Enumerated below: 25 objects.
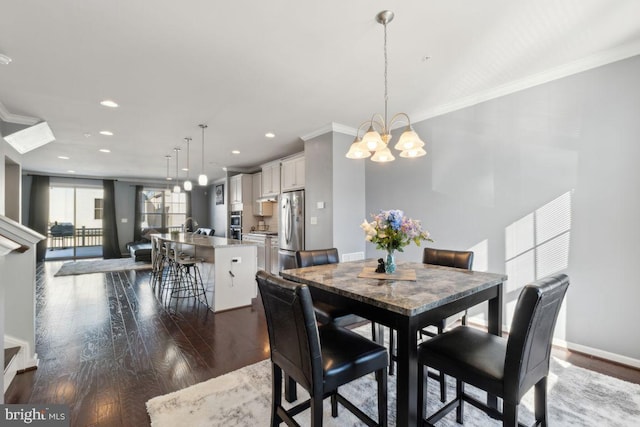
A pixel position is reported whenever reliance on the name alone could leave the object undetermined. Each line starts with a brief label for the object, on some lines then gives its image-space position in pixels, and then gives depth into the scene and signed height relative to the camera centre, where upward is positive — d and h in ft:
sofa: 24.11 -2.80
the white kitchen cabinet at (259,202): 22.56 +1.19
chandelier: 6.22 +1.68
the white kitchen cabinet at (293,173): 17.17 +2.87
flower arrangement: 6.06 -0.33
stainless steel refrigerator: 15.87 -0.60
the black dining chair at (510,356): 3.77 -2.24
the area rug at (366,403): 5.57 -4.13
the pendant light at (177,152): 18.12 +4.45
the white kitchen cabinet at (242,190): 23.66 +2.32
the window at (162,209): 31.42 +0.94
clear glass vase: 6.40 -1.11
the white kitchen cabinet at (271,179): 19.85 +2.84
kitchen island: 12.25 -2.55
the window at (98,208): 29.55 +0.94
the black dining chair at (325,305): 6.76 -2.28
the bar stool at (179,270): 13.80 -3.27
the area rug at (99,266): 20.77 -4.12
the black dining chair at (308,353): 3.97 -2.22
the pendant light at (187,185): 16.67 +1.93
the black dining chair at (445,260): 7.19 -1.27
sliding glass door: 27.71 -0.54
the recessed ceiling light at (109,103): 10.69 +4.49
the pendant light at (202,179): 14.02 +1.97
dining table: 4.13 -1.35
